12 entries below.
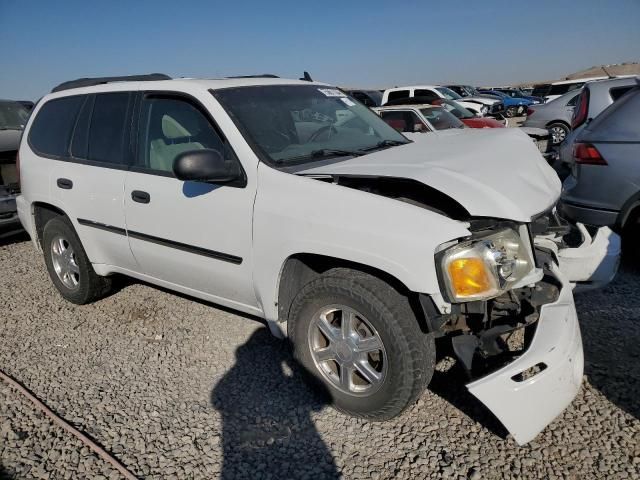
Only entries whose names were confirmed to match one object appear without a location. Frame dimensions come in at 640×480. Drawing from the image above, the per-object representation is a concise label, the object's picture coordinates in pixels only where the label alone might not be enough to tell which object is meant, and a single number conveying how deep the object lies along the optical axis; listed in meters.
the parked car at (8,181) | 5.86
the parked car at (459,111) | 11.08
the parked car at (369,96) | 17.31
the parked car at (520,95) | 26.26
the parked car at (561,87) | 19.55
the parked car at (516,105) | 26.04
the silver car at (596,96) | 7.58
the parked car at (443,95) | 15.71
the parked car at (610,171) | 3.89
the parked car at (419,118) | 9.30
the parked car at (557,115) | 13.23
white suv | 2.26
